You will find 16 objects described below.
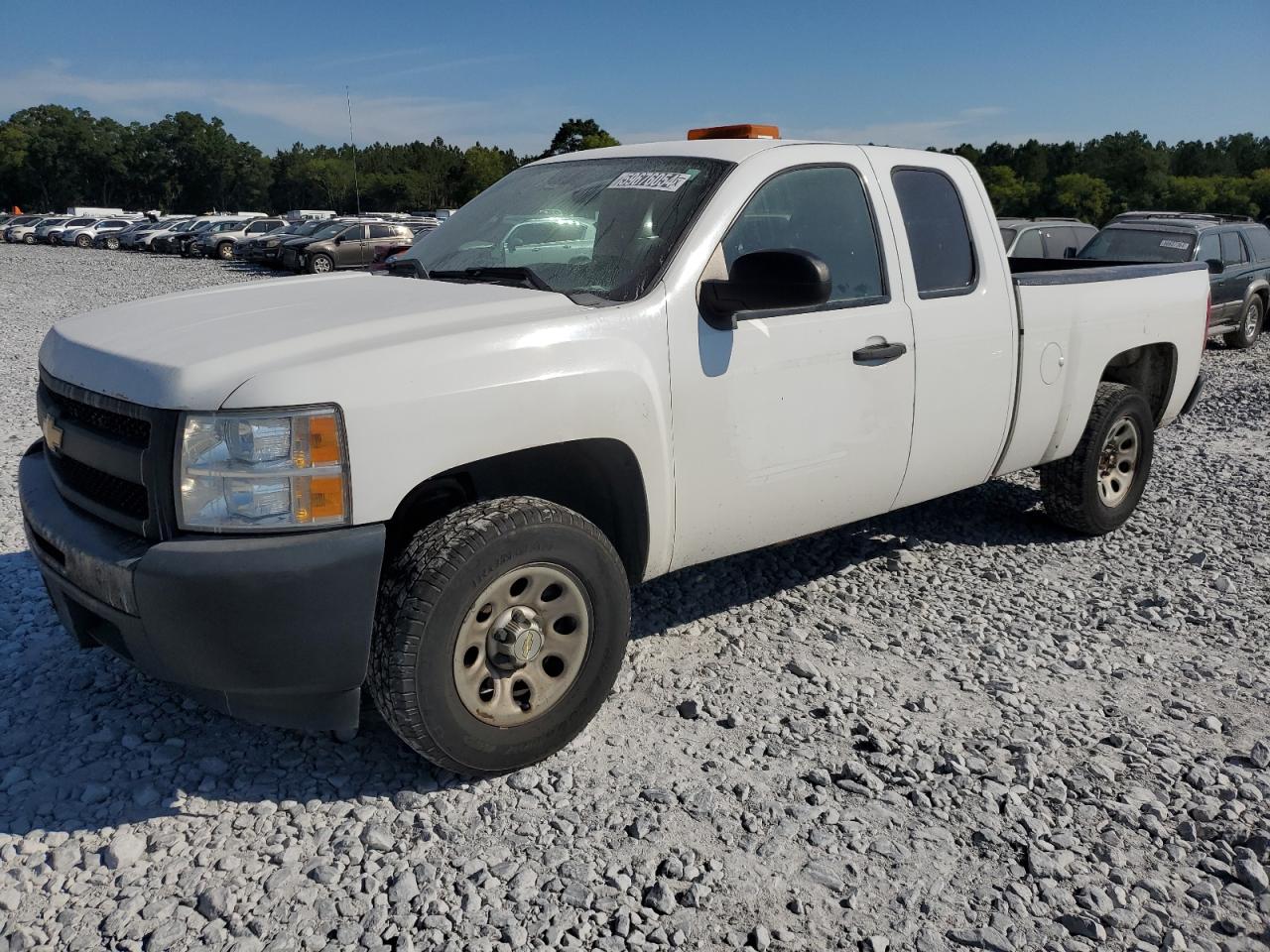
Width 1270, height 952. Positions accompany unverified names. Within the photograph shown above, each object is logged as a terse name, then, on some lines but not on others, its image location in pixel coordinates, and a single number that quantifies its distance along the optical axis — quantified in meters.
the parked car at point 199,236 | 36.38
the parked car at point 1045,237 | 12.95
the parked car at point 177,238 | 37.66
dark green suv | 12.66
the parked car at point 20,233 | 47.97
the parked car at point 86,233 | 45.38
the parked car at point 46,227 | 46.65
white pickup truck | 2.63
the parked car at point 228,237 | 35.12
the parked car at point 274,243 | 30.17
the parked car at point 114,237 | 43.72
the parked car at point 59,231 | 45.69
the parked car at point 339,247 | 27.00
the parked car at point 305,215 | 50.52
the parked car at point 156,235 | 39.59
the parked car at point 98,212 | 64.44
